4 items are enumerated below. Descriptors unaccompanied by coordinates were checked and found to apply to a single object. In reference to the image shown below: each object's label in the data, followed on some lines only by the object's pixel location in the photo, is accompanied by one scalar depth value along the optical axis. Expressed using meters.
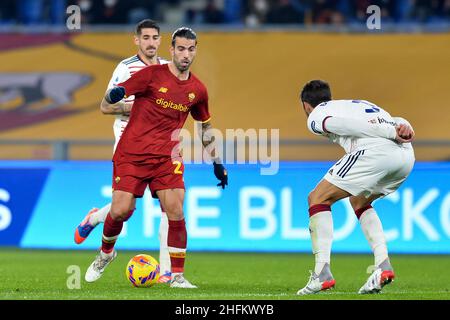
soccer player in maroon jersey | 19.00
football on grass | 19.02
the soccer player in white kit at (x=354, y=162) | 17.56
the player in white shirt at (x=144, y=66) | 20.19
